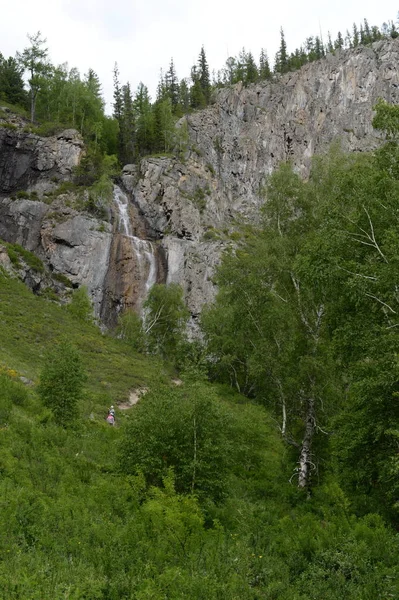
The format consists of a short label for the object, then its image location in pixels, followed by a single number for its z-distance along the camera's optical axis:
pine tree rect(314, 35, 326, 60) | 118.72
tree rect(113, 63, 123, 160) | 88.06
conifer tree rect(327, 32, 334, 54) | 134.18
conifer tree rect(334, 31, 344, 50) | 135.32
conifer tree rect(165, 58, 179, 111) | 104.88
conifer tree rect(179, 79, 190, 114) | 94.27
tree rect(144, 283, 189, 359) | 50.53
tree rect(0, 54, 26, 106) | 81.50
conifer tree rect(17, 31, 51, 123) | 73.94
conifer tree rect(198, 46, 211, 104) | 102.47
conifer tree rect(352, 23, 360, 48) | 126.10
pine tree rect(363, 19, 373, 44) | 118.16
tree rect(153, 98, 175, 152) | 81.12
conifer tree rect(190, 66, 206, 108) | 97.12
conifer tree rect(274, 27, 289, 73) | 112.00
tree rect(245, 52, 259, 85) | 105.19
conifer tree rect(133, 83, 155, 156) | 83.75
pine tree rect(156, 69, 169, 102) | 102.40
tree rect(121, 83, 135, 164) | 85.94
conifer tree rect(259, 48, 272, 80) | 106.38
